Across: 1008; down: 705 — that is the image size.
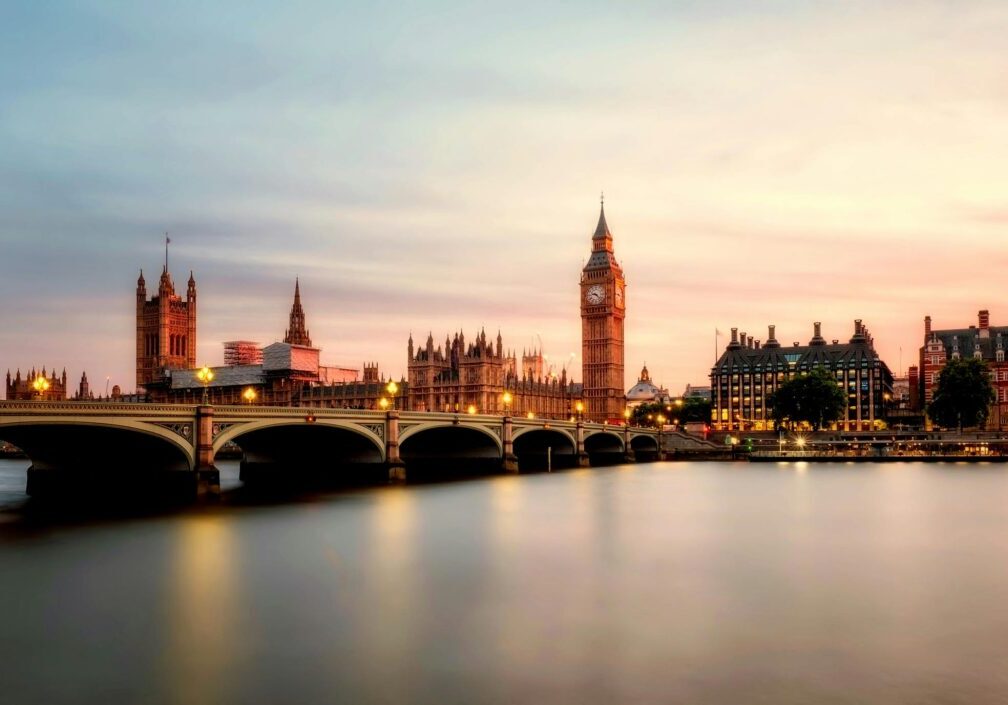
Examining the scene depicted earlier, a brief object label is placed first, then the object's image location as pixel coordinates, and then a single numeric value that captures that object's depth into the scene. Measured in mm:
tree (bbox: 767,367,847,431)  121875
